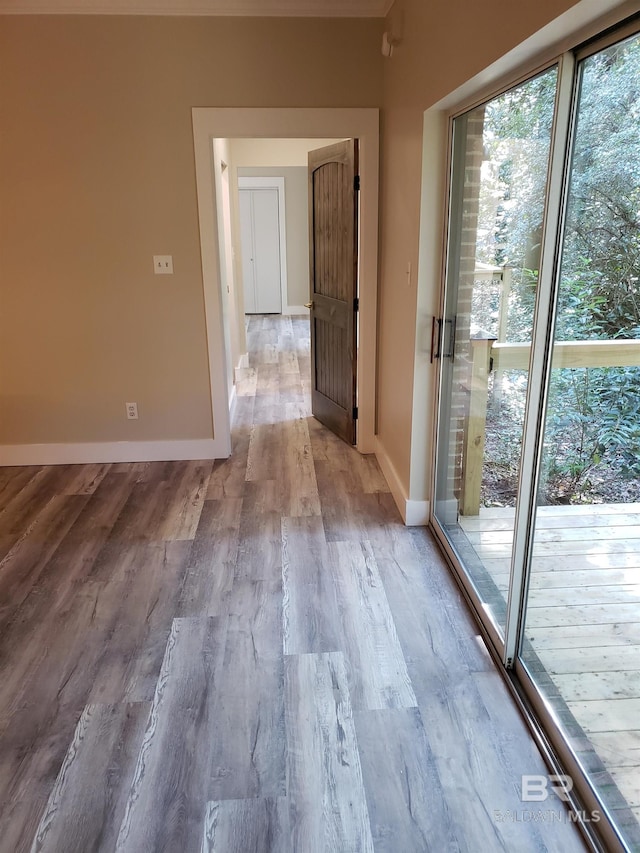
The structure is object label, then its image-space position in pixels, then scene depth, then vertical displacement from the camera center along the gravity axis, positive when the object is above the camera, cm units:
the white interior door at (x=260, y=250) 987 -8
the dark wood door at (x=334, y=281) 385 -24
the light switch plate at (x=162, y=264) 366 -10
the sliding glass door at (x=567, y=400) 142 -43
